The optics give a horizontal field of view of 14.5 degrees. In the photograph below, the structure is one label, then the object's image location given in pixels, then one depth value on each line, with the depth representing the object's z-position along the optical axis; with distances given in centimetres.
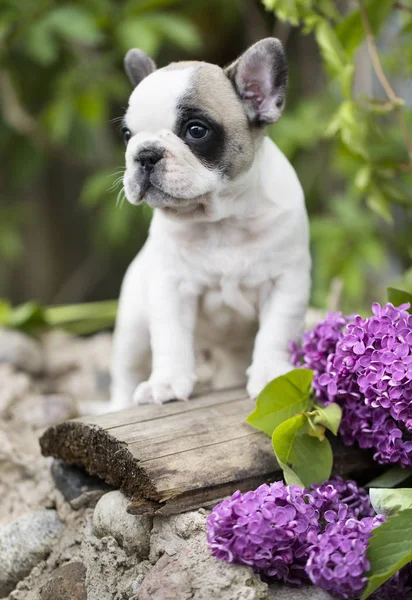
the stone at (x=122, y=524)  95
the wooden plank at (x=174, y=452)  95
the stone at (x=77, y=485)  101
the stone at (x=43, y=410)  117
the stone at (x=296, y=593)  90
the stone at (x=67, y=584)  95
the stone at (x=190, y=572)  89
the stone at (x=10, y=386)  119
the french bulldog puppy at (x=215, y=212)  99
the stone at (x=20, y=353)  129
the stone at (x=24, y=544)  99
